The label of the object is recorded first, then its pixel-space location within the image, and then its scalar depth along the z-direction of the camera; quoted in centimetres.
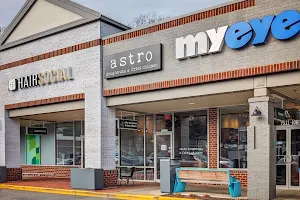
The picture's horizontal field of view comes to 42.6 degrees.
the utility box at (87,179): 1415
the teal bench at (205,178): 1153
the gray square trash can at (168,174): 1262
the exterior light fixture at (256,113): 1079
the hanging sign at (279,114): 1139
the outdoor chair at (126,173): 1553
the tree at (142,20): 4498
